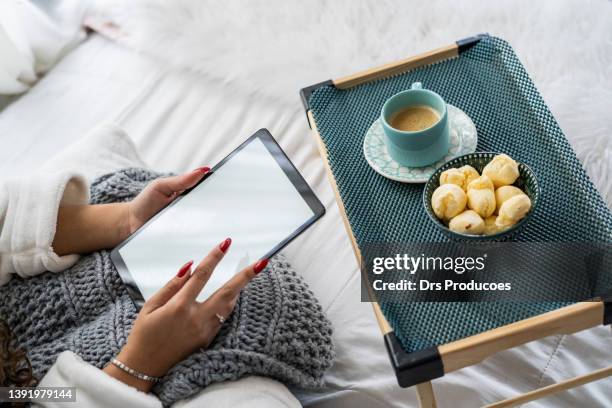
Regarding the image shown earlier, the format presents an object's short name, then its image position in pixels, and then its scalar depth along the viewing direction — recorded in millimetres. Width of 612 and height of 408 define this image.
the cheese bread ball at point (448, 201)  729
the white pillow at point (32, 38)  1327
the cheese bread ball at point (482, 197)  717
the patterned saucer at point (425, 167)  826
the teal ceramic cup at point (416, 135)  798
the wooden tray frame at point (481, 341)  662
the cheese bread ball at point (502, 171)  728
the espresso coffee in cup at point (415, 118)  831
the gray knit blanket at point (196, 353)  770
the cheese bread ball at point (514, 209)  701
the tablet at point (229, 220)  827
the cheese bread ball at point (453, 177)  747
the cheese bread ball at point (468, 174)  748
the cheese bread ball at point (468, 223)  715
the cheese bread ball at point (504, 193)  722
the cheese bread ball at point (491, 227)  717
